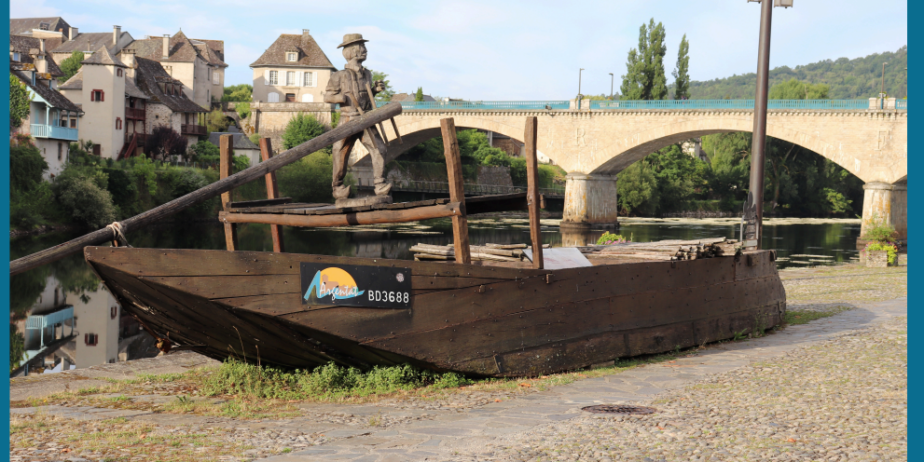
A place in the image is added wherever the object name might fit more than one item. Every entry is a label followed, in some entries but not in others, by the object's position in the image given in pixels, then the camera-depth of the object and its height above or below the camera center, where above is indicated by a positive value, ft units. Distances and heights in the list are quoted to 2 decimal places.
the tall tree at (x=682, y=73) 198.90 +35.82
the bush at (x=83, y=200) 113.80 +1.92
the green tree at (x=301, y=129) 199.09 +21.24
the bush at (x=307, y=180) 148.56 +6.45
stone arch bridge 136.05 +15.65
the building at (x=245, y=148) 185.78 +15.36
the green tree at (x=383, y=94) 221.29 +34.90
